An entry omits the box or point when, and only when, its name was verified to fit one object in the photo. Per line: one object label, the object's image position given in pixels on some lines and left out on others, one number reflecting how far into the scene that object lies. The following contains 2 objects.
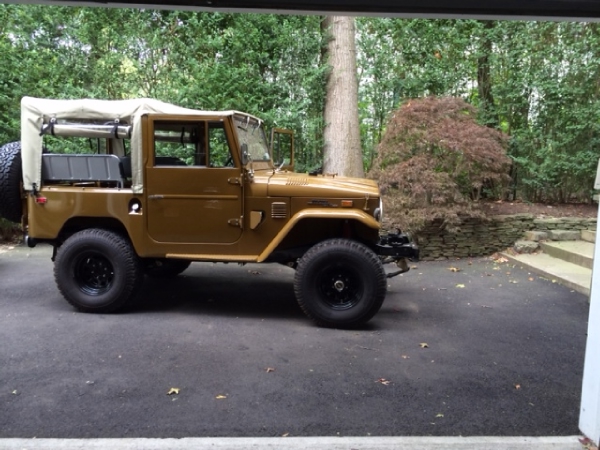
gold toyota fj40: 4.53
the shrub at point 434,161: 7.15
